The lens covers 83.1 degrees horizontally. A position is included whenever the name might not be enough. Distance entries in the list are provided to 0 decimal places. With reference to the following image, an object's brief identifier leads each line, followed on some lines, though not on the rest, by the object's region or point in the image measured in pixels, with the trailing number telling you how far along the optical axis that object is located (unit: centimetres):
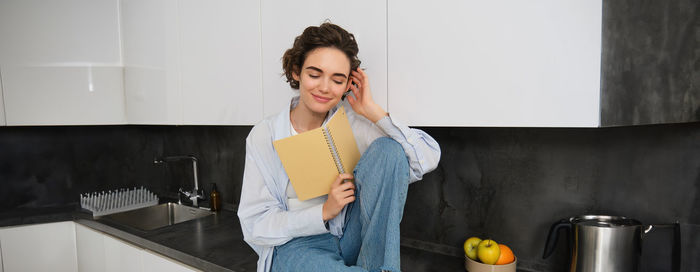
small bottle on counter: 215
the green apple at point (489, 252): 117
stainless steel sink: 218
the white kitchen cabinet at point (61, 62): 188
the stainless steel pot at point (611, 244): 103
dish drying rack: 212
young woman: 99
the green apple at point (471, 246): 125
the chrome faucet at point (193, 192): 224
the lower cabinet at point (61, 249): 181
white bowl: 116
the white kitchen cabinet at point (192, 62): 147
